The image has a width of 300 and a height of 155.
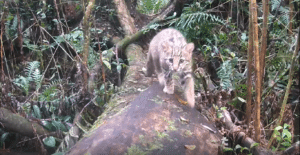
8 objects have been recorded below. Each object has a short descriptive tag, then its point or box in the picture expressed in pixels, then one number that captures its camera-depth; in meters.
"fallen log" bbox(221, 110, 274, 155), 2.65
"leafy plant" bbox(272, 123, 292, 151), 2.52
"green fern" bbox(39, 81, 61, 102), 4.87
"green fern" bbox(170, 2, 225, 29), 5.45
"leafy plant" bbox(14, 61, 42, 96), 4.83
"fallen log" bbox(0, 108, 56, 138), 4.05
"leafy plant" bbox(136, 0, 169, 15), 6.55
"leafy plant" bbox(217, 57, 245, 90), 4.05
